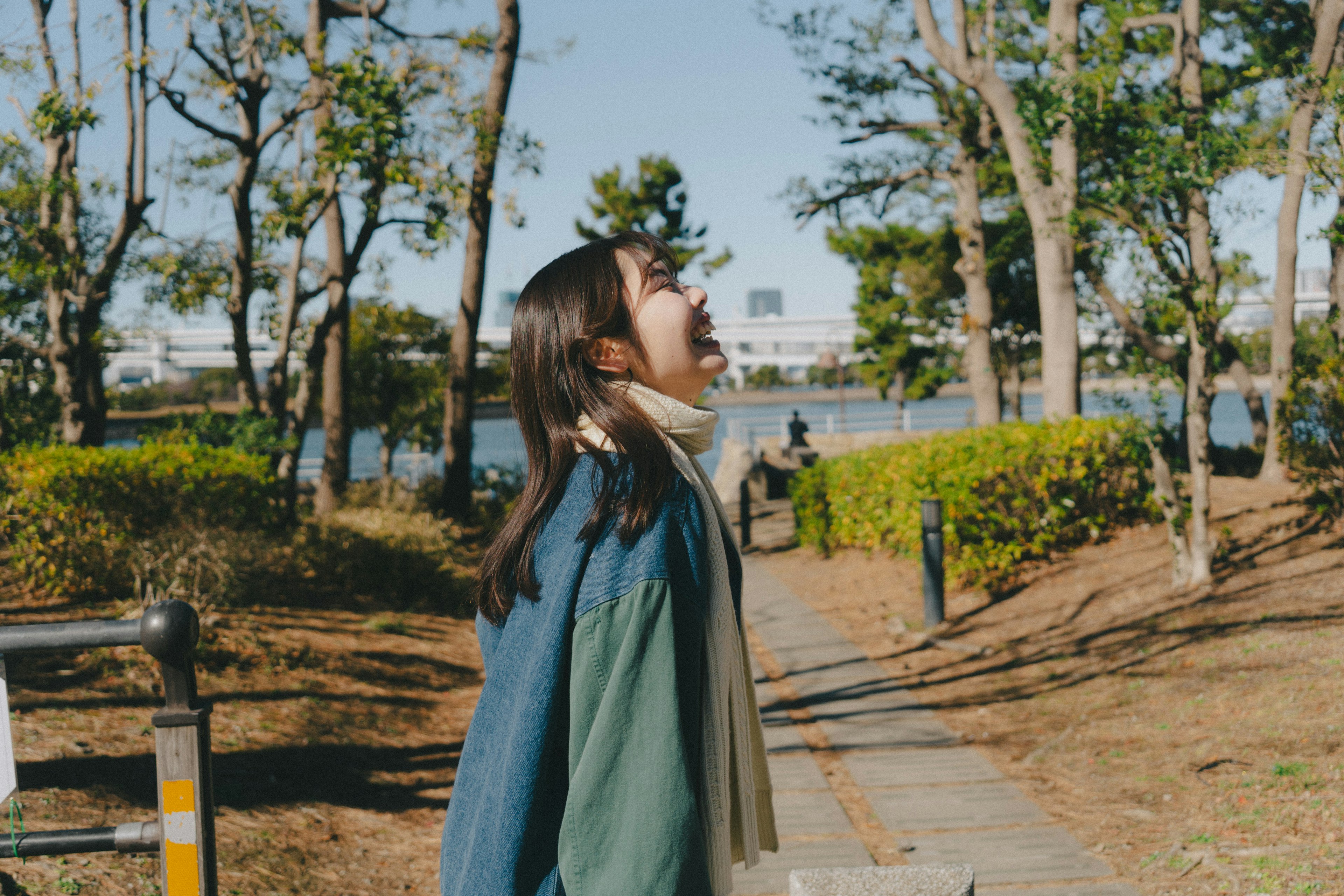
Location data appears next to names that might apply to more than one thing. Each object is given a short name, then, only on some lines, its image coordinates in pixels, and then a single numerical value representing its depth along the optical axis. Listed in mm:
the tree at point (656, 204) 19562
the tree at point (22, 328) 8805
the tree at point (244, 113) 9680
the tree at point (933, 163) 14414
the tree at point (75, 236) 8203
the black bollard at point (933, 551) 7656
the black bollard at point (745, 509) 14062
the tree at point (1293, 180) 7005
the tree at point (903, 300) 24141
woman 1289
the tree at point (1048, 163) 9000
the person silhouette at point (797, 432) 20922
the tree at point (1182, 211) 6742
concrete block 2688
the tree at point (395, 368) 18531
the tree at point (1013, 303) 19828
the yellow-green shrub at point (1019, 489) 8133
